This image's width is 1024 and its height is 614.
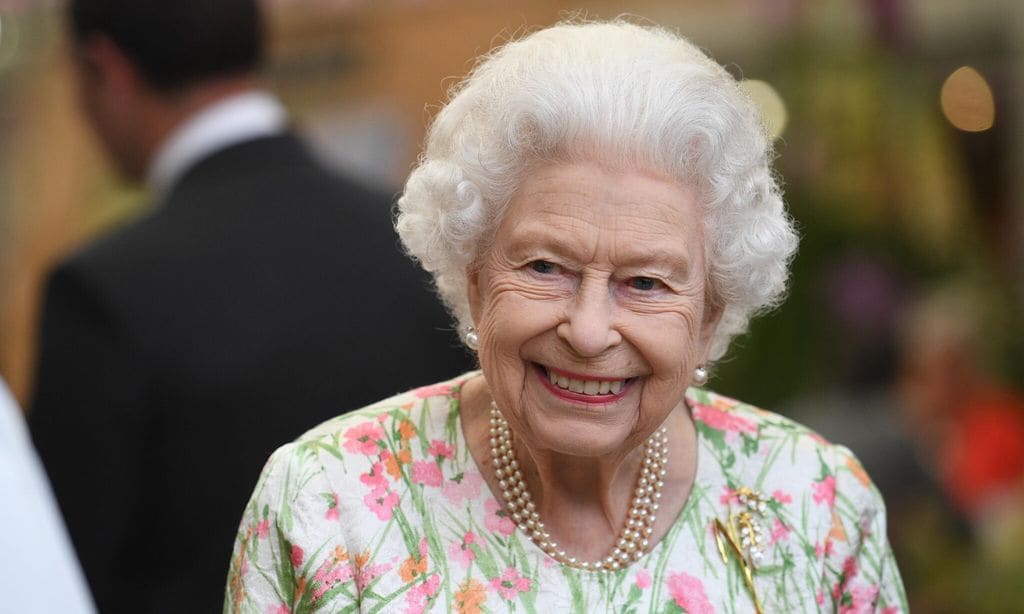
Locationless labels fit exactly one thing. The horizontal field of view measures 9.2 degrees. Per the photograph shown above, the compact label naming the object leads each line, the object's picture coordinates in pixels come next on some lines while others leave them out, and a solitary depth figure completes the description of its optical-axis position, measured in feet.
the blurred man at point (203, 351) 12.77
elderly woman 11.68
